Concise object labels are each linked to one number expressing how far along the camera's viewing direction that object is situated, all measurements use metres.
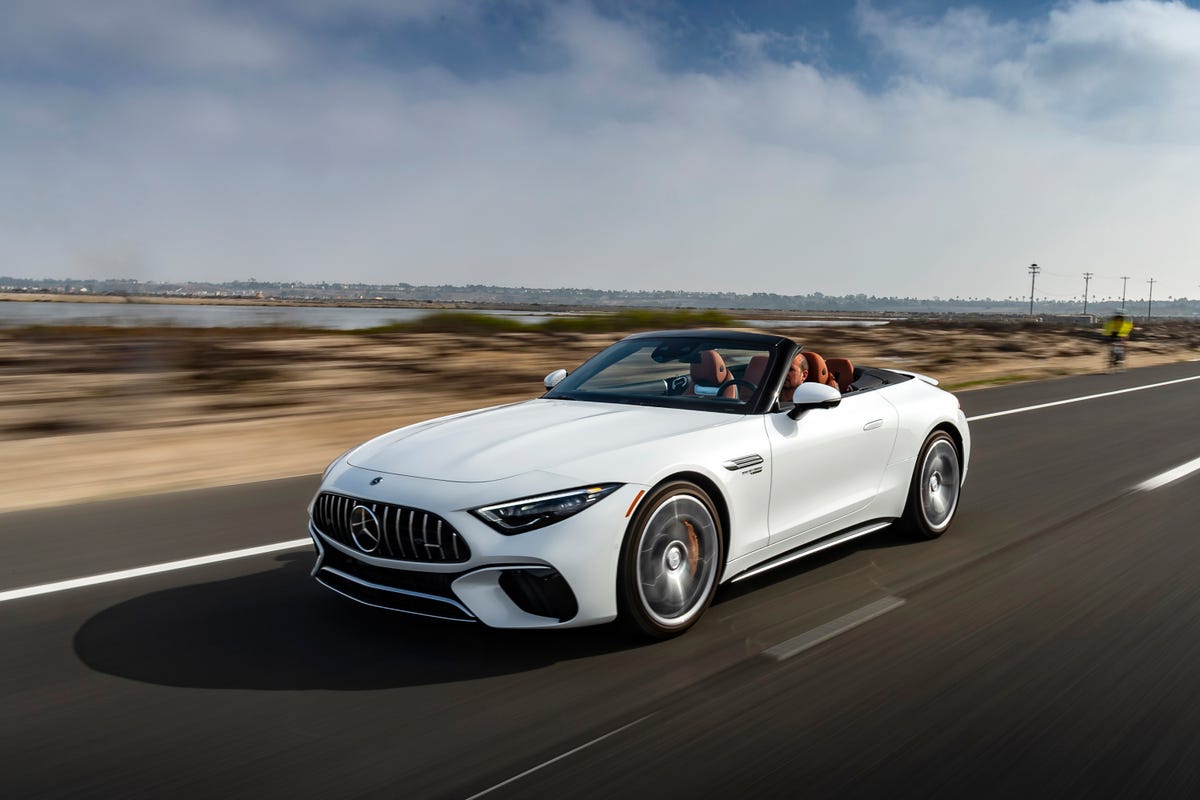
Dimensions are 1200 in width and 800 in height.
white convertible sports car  3.96
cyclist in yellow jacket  25.41
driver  5.36
